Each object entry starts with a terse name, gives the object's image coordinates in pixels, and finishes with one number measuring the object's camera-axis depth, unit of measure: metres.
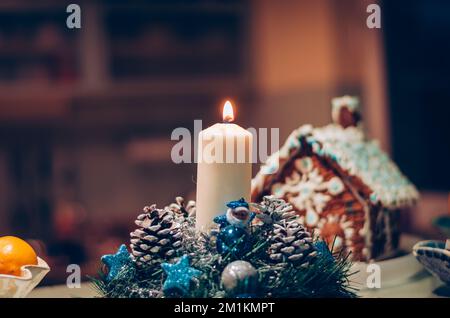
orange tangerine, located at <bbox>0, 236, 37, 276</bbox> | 1.43
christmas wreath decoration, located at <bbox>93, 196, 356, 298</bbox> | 1.35
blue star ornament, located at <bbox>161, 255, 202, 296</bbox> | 1.34
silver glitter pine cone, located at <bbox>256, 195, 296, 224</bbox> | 1.42
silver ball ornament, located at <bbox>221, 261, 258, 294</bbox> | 1.34
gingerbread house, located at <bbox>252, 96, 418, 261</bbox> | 1.64
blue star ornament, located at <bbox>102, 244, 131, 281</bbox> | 1.42
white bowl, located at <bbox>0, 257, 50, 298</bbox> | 1.41
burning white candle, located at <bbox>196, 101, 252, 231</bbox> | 1.44
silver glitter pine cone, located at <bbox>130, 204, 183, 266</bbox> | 1.40
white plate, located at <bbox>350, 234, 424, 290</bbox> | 1.56
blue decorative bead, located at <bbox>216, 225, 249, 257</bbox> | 1.38
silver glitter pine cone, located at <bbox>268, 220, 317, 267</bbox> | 1.38
